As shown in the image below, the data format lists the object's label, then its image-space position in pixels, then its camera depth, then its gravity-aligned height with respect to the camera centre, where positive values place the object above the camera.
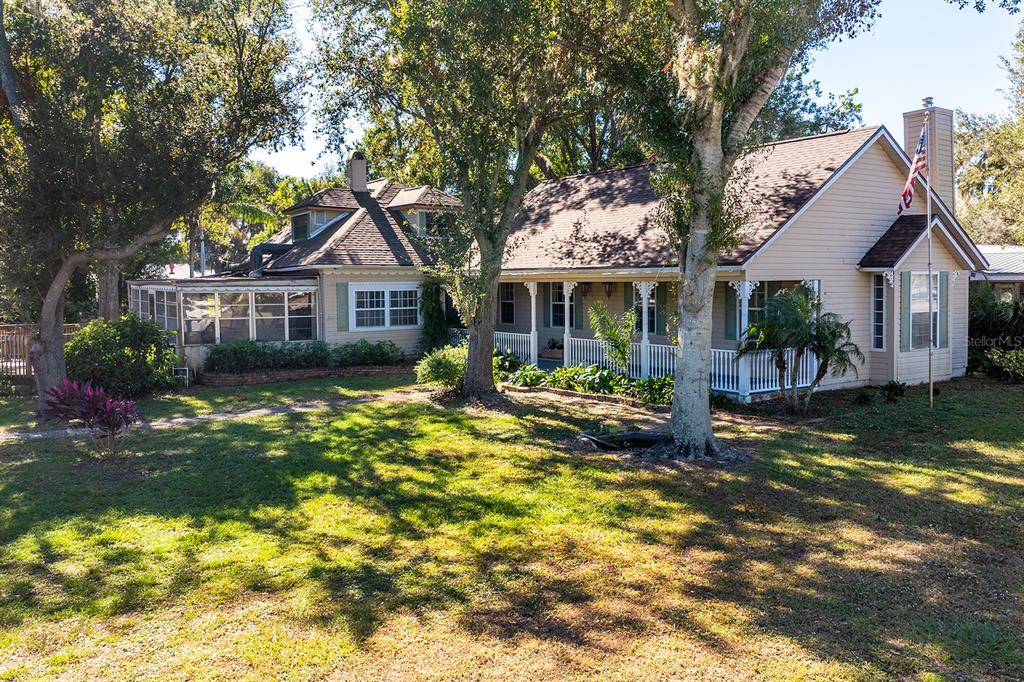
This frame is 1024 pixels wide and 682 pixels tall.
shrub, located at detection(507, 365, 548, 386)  18.92 -1.59
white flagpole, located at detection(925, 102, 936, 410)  15.12 +1.69
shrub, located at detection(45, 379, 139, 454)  11.28 -1.32
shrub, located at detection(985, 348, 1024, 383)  18.41 -1.39
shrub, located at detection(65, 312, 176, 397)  17.19 -0.82
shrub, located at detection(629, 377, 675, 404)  15.88 -1.67
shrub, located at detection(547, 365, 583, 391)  18.25 -1.57
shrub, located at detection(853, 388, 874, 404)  15.53 -1.85
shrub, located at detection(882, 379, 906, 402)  15.78 -1.75
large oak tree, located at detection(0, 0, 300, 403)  14.59 +4.12
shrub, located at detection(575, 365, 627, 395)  17.34 -1.60
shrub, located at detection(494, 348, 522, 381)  20.53 -1.34
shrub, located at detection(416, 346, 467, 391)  17.05 -1.21
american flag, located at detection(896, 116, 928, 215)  14.58 +2.83
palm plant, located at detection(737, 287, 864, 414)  13.64 -0.45
